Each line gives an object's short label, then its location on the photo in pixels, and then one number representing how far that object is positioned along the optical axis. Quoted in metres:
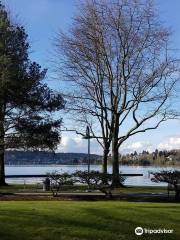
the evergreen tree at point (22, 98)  29.55
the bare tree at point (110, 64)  40.56
